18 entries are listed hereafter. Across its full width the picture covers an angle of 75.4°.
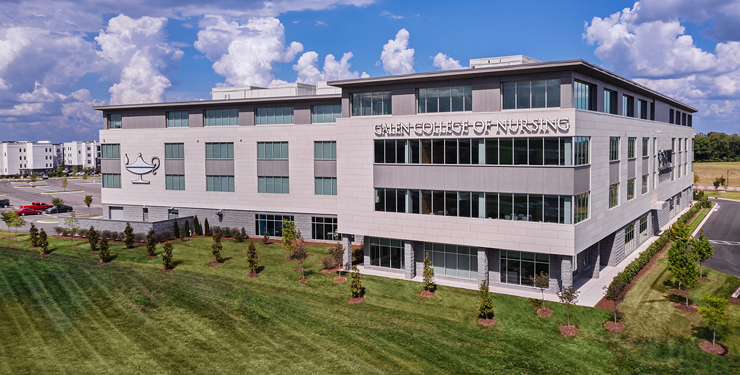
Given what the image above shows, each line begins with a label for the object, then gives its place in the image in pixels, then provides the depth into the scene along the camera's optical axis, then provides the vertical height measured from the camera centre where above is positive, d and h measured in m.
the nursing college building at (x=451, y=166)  31.25 +0.14
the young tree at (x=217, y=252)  41.84 -7.16
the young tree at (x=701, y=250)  35.56 -6.32
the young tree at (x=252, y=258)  38.81 -7.16
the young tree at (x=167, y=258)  40.22 -7.35
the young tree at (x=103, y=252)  42.47 -7.18
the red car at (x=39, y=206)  78.06 -5.61
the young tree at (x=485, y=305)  29.21 -8.40
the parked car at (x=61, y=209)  77.69 -6.12
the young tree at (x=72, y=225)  50.53 -5.92
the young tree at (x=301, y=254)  37.16 -6.66
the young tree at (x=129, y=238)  46.75 -6.52
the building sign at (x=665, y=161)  52.41 +0.52
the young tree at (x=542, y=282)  29.92 -7.24
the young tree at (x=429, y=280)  33.62 -7.96
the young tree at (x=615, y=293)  28.23 -7.59
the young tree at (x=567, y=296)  28.02 -7.67
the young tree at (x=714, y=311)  25.00 -7.68
